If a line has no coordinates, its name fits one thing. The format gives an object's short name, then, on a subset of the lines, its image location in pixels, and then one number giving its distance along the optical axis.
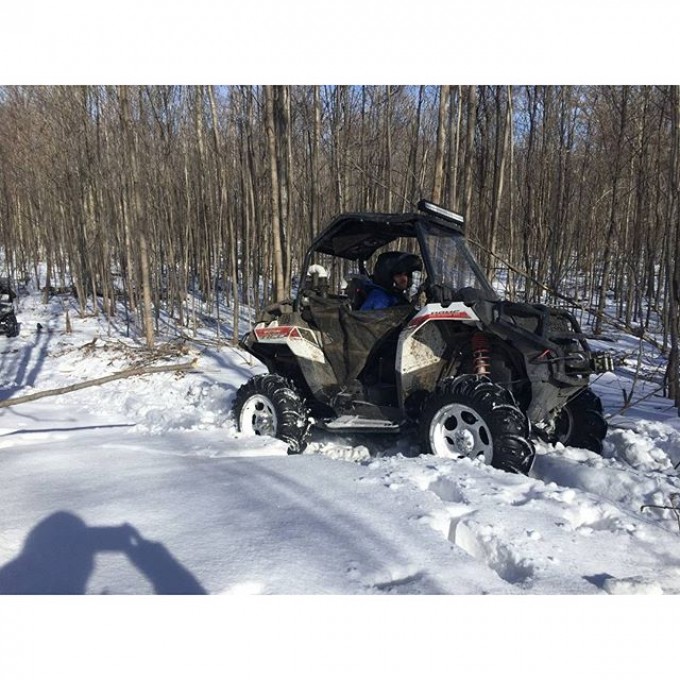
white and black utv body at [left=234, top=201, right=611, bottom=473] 3.94
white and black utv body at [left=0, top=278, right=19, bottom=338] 14.81
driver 5.22
